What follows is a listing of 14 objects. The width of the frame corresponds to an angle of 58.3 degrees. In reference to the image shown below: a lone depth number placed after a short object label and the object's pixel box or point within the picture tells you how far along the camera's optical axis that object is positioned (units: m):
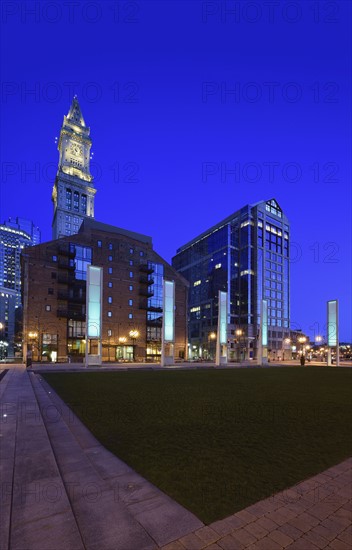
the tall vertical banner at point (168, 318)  42.47
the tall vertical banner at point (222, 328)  48.34
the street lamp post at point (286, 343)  98.24
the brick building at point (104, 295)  53.88
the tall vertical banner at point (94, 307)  37.91
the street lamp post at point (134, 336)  59.52
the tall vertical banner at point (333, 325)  53.66
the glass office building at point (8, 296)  137.86
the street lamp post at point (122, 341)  60.64
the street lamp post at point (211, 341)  100.75
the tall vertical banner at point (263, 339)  53.34
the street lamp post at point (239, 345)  93.50
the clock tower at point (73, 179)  119.69
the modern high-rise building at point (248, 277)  95.81
